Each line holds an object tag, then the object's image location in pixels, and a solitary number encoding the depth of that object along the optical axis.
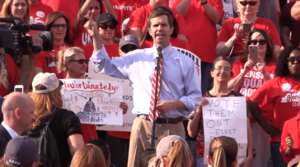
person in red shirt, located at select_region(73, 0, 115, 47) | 17.64
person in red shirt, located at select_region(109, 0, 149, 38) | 18.87
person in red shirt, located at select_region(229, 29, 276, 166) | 15.27
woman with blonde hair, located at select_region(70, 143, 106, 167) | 8.70
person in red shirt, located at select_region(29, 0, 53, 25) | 17.34
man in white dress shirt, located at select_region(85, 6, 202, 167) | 12.64
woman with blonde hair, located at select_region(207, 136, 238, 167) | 10.02
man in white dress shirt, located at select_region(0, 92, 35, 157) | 10.18
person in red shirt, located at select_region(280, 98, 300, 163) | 13.67
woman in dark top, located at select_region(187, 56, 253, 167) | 14.39
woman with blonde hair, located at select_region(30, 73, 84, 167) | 11.00
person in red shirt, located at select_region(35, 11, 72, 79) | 15.28
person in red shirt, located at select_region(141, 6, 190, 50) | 15.32
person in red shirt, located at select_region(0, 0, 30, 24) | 16.06
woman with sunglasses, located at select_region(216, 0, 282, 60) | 16.62
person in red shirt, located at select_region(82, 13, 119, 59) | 16.41
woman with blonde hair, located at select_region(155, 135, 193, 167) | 8.59
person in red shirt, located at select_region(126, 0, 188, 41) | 16.96
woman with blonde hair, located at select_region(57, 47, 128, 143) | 13.85
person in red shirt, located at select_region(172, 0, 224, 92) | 17.47
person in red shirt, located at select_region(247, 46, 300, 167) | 14.82
